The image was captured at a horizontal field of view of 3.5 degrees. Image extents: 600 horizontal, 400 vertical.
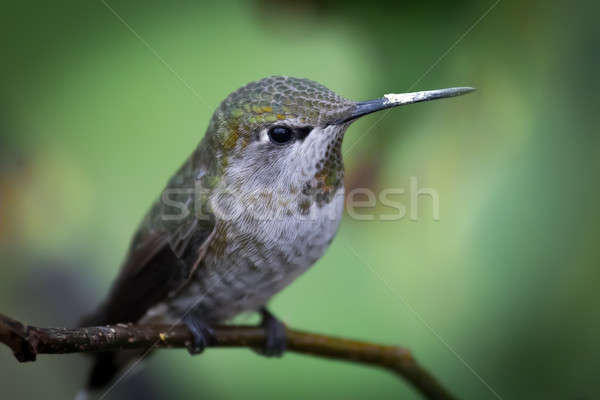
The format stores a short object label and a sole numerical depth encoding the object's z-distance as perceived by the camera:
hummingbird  1.26
